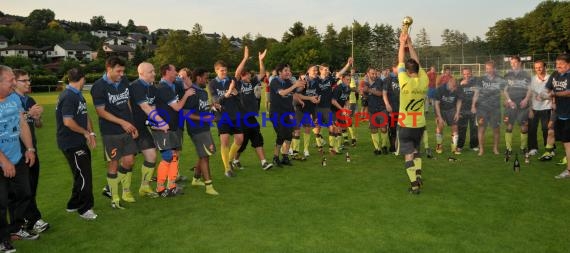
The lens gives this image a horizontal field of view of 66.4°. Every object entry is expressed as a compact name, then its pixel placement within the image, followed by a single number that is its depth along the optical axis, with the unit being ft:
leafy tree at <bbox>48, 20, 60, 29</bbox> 534.78
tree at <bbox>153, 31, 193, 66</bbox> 294.46
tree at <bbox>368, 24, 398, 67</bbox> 361.92
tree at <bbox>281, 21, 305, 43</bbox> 354.74
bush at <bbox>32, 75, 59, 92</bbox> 159.83
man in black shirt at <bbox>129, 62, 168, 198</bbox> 22.63
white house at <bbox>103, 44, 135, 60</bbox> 455.63
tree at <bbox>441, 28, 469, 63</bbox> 371.92
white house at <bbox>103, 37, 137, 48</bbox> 522.06
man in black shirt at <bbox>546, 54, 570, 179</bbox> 27.22
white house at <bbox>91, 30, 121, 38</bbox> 649.61
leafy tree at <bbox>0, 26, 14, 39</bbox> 456.04
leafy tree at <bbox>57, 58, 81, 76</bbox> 238.50
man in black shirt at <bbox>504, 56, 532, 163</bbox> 34.40
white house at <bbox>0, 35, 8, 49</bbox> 418.47
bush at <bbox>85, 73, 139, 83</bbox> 179.29
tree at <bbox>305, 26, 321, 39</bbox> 342.85
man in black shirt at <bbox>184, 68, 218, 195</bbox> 25.27
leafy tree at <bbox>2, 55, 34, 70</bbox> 243.87
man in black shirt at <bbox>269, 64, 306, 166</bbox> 32.37
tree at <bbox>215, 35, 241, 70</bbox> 304.91
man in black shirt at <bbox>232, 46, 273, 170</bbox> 31.17
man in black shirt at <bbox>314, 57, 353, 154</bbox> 37.19
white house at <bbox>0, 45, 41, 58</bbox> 390.42
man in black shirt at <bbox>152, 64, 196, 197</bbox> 23.79
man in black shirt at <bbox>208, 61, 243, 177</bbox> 29.73
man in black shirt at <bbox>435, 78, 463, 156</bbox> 36.24
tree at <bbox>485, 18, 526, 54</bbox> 314.35
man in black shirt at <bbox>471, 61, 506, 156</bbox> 35.40
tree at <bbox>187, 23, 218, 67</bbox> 300.40
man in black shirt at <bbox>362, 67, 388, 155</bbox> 36.50
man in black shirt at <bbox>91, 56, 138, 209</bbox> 21.27
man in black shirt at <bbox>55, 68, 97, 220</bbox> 19.99
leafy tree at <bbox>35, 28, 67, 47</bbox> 454.81
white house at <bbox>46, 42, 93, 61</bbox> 421.59
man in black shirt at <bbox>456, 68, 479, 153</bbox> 36.17
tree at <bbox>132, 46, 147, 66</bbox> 338.95
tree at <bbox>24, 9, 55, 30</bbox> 552.82
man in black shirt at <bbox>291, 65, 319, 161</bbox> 35.73
